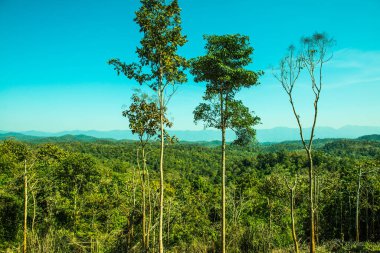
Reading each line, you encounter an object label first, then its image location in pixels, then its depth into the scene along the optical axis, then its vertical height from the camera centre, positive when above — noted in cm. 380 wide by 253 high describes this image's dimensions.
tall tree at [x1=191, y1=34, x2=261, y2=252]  1290 +280
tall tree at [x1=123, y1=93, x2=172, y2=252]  1332 +76
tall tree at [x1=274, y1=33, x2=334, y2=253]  1365 +330
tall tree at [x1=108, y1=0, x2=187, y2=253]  1121 +379
